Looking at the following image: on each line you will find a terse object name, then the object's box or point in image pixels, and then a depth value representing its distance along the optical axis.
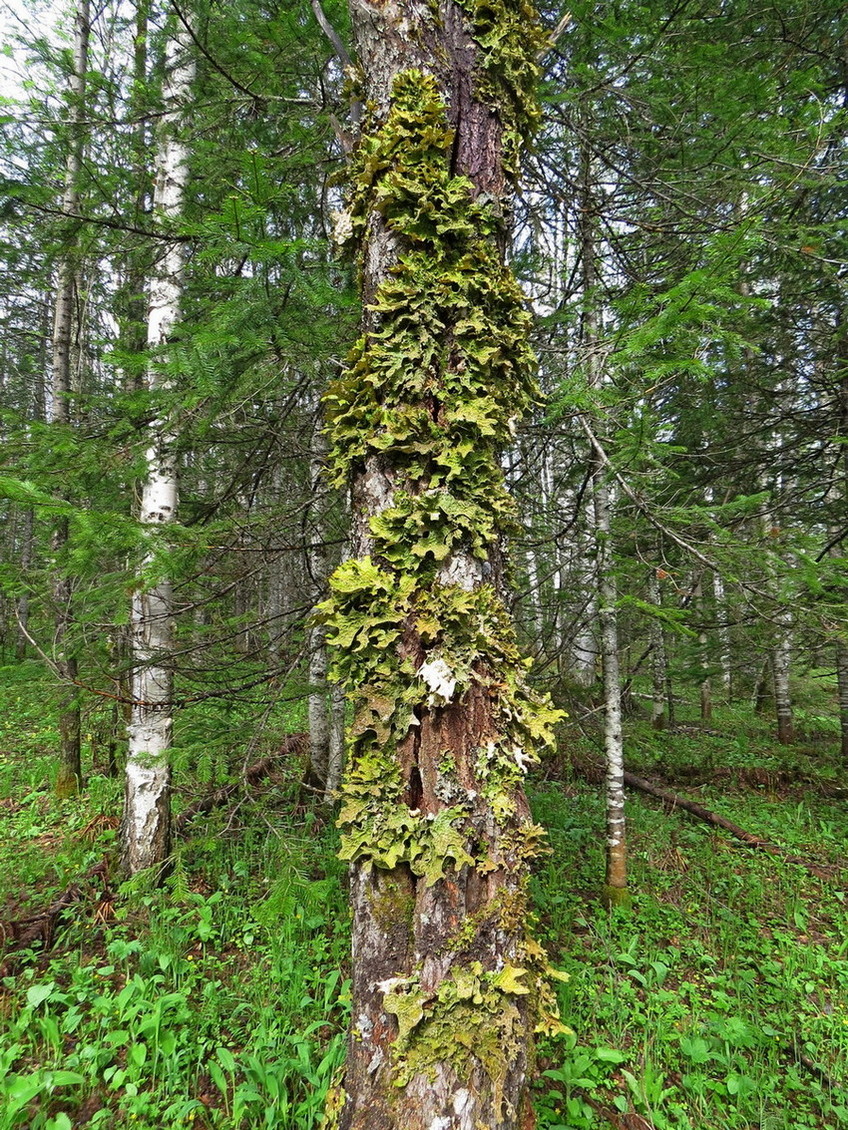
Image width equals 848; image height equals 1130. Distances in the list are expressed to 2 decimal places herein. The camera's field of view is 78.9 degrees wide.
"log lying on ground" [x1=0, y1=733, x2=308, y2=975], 2.93
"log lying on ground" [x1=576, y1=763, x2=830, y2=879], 4.42
